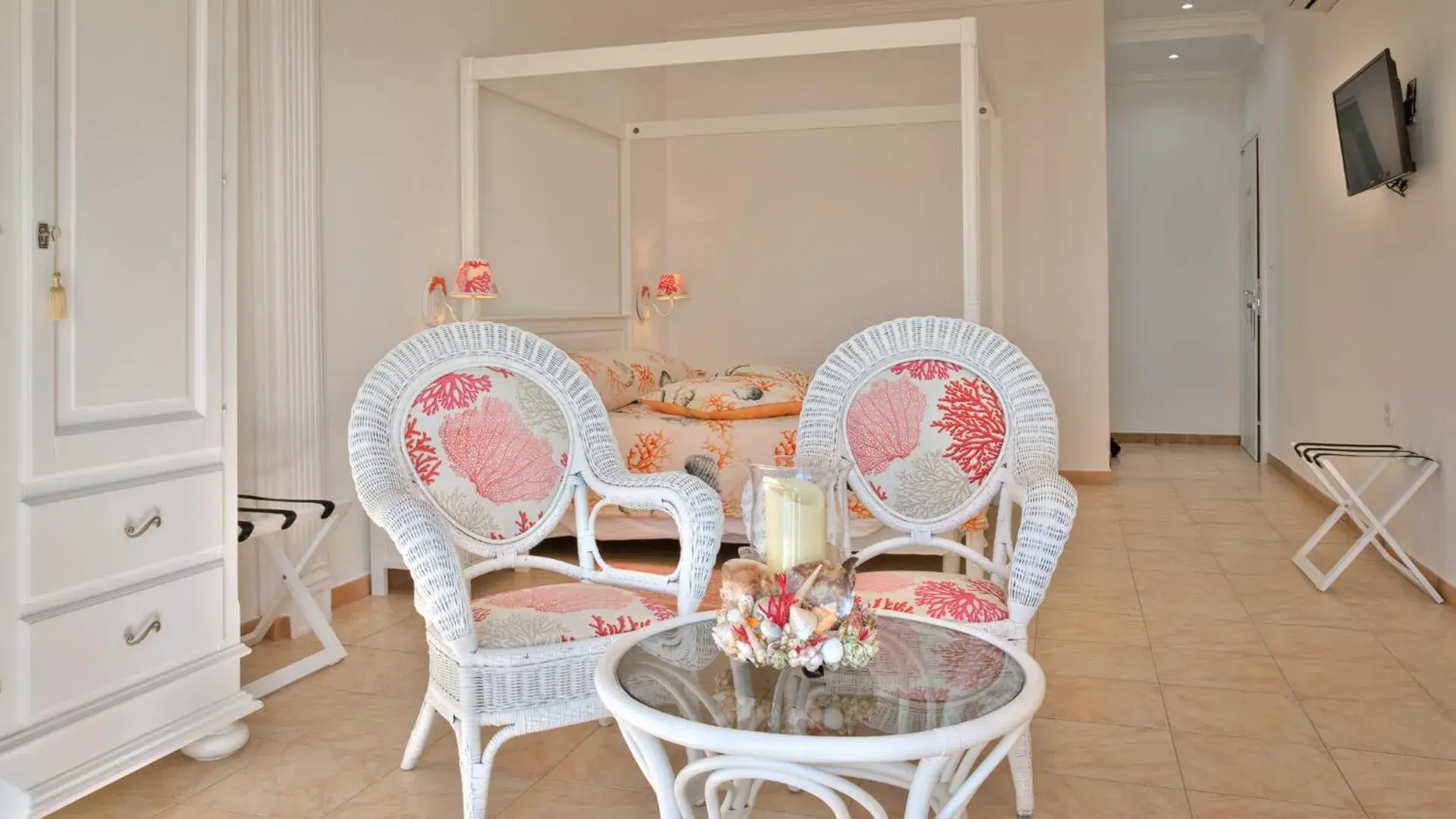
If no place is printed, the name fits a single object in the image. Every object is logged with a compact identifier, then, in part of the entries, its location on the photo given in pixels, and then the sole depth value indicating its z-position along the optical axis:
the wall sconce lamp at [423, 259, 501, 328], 3.94
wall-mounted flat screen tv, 3.90
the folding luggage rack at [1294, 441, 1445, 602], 3.71
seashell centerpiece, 1.42
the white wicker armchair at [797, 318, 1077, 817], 2.45
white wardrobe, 1.90
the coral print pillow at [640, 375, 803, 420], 4.18
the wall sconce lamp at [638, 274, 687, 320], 5.96
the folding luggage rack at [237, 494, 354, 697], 2.75
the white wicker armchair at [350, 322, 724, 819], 1.96
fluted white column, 3.23
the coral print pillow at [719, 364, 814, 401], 4.68
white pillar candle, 1.53
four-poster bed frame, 3.76
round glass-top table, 1.27
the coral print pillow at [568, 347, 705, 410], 4.48
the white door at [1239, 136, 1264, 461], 7.21
